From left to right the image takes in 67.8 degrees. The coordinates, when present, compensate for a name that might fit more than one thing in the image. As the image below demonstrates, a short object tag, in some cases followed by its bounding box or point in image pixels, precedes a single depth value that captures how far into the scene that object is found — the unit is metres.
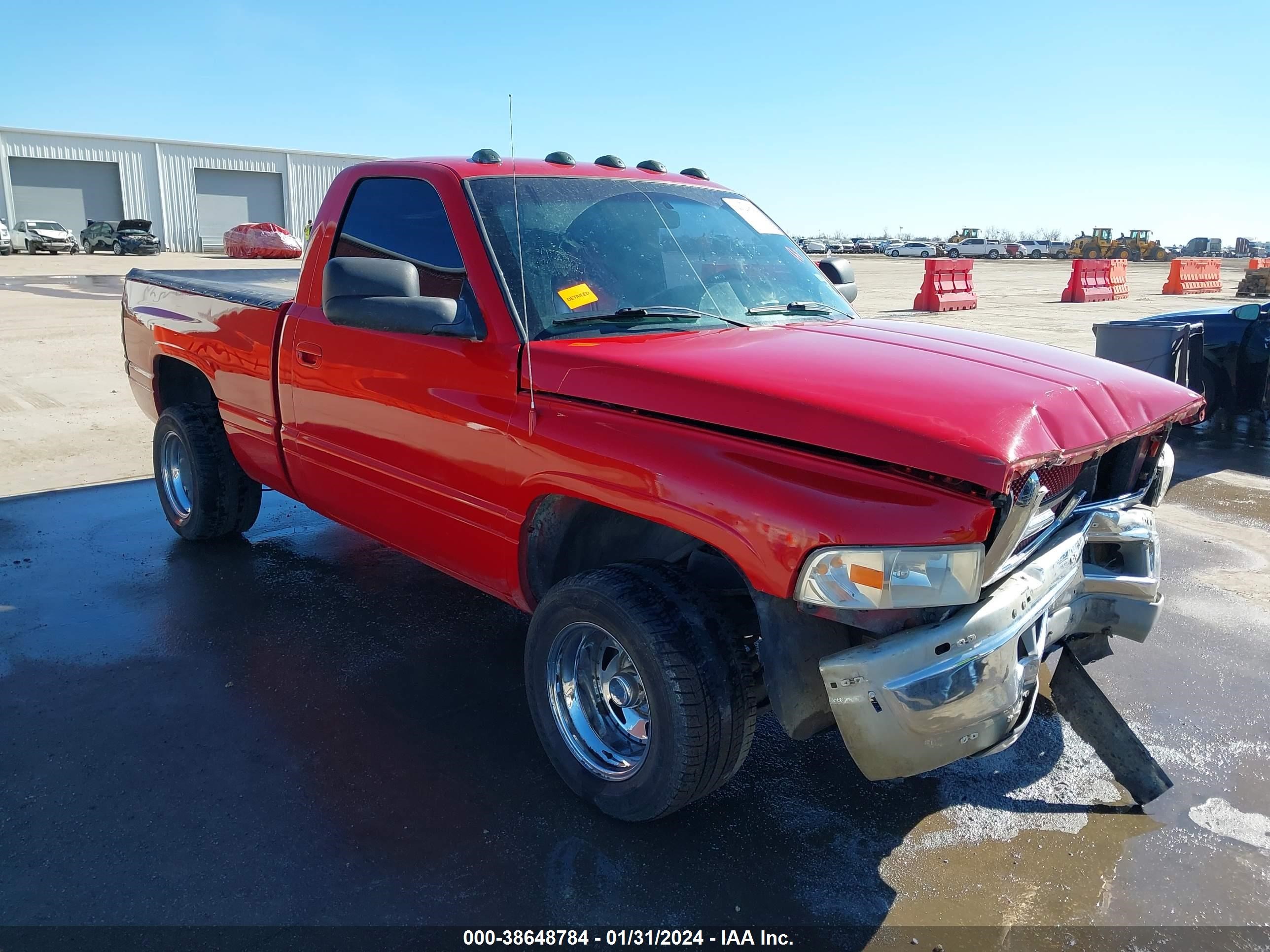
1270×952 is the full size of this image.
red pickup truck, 2.29
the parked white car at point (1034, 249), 64.75
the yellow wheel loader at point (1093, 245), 55.50
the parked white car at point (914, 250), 66.06
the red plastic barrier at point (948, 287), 19.98
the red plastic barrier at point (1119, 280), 25.12
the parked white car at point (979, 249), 64.56
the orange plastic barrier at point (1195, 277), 27.33
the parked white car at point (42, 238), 35.53
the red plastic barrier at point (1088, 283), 23.64
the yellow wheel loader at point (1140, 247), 56.09
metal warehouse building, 41.47
